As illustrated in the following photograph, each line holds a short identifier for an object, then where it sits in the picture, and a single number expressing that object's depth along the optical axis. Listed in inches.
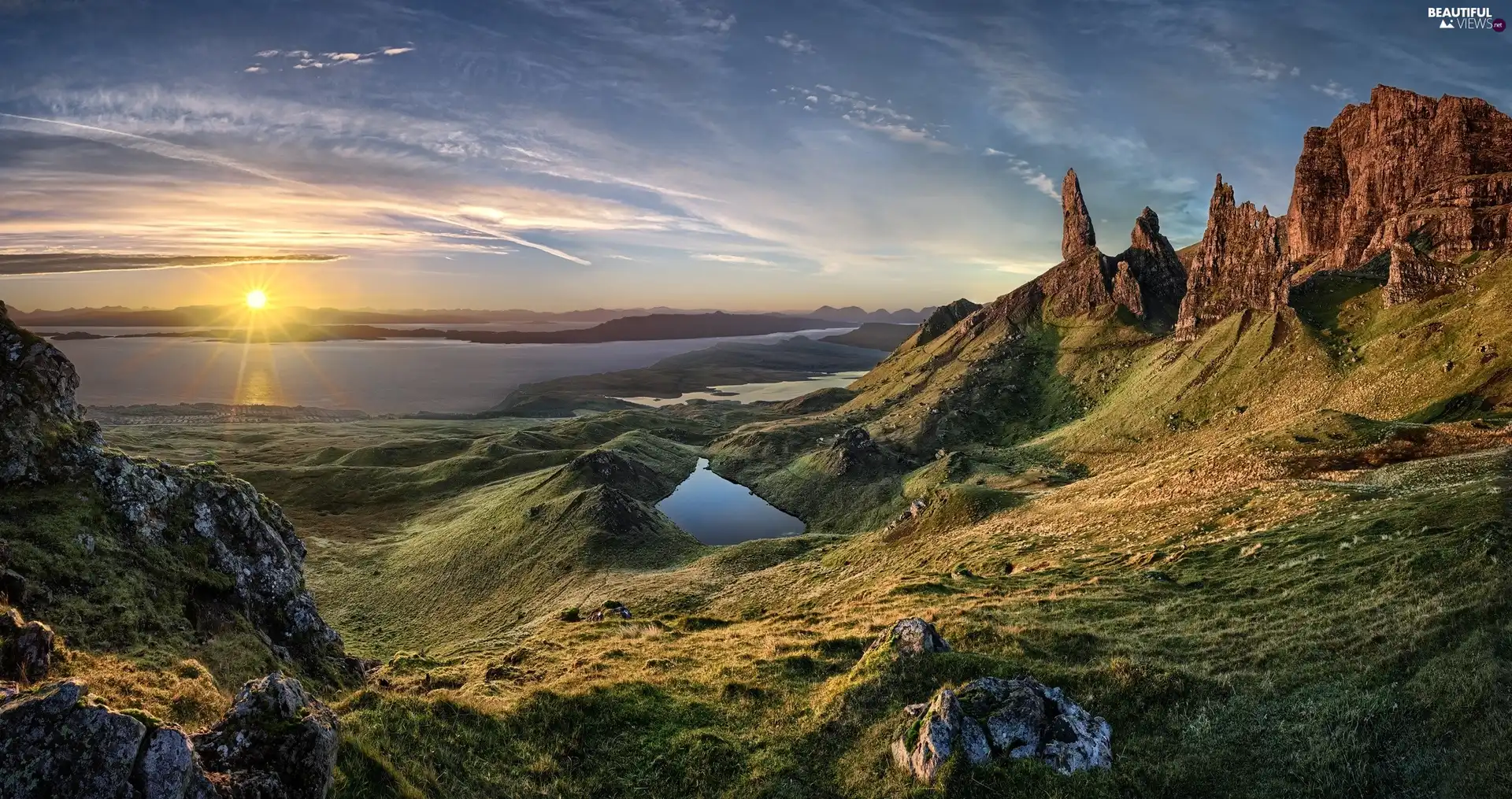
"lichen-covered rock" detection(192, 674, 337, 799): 582.6
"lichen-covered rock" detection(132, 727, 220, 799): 495.5
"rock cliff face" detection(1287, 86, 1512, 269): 4783.0
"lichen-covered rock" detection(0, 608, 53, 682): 702.5
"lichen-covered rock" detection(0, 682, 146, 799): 472.4
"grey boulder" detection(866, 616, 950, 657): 1036.5
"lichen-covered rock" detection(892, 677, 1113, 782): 746.8
